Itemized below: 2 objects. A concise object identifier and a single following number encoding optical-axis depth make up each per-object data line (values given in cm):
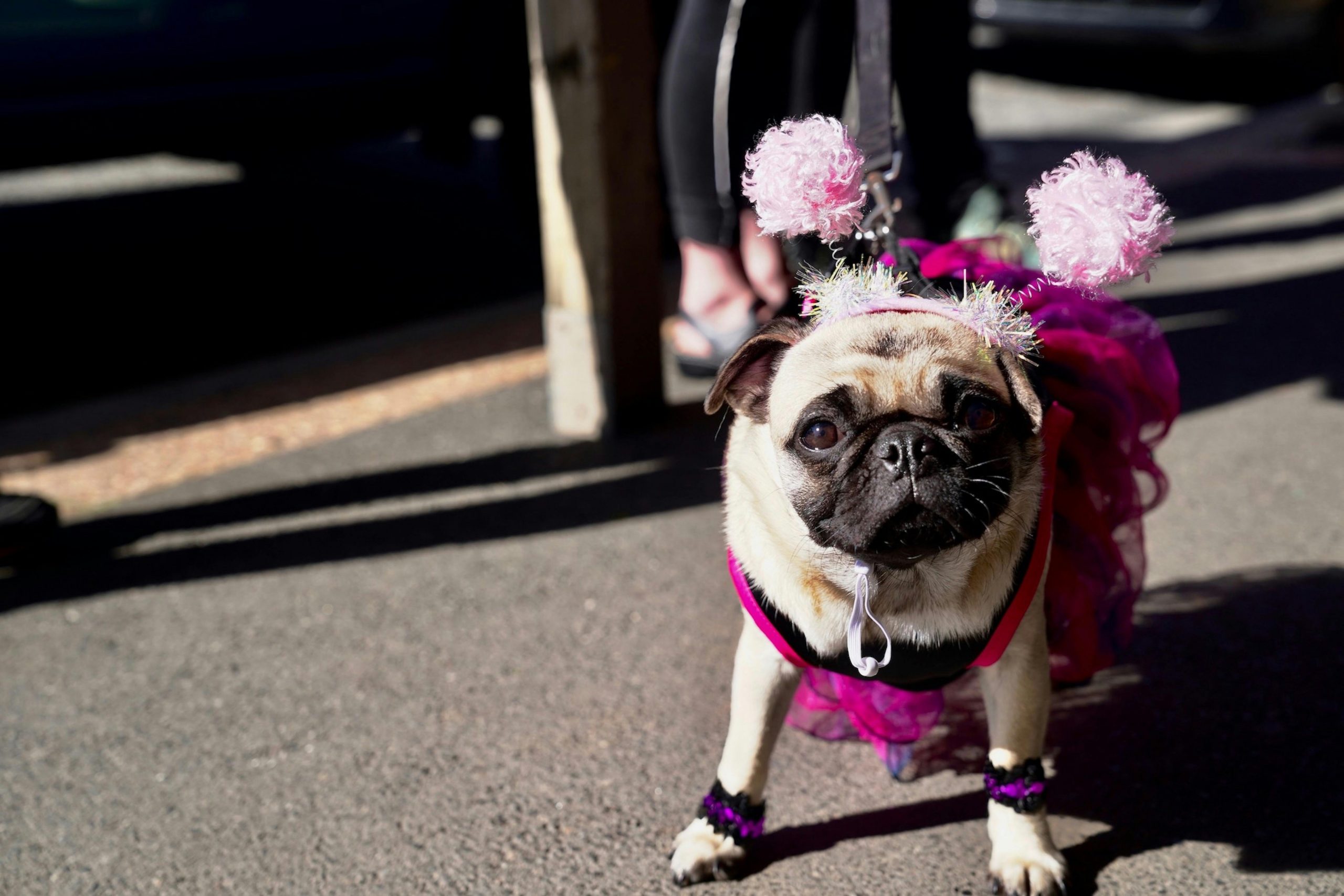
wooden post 246
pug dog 174
